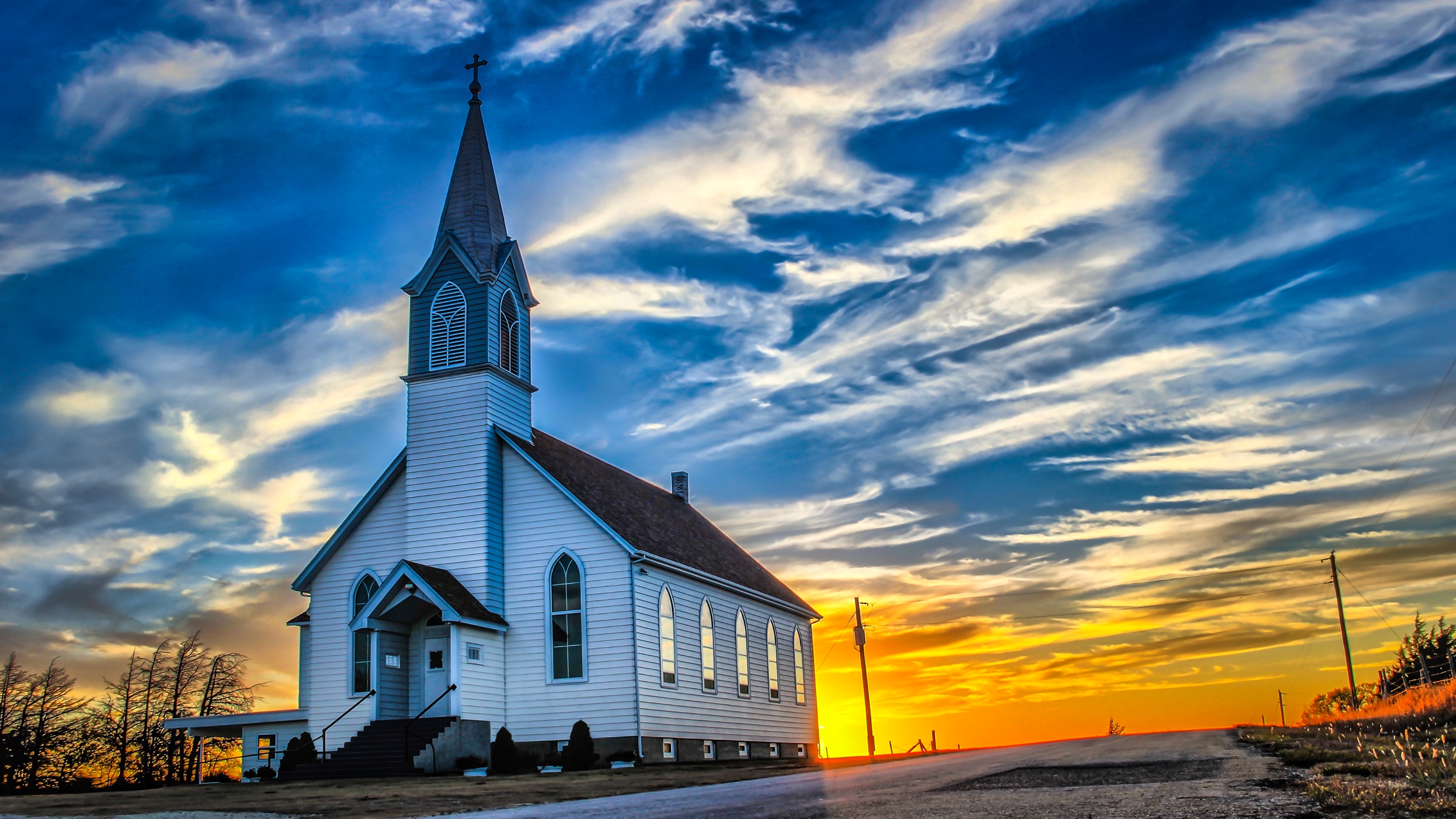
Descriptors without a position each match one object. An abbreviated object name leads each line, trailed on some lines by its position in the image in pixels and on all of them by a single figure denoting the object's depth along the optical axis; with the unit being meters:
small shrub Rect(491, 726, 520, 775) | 26.45
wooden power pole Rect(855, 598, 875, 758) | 47.53
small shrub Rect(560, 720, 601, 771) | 25.97
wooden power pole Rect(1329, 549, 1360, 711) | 49.69
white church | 26.98
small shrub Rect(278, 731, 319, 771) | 27.98
